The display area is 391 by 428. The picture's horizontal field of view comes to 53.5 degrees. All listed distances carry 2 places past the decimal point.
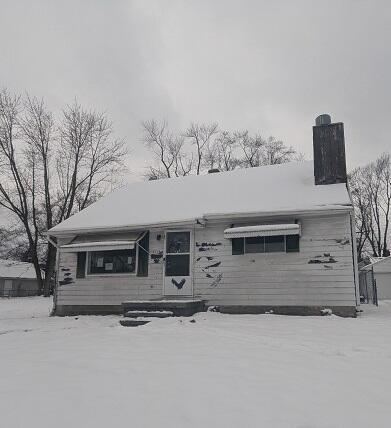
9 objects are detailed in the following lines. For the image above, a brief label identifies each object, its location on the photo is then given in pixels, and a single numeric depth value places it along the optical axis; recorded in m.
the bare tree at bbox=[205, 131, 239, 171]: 31.50
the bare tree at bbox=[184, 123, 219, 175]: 31.72
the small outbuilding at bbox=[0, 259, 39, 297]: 40.87
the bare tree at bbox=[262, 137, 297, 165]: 30.72
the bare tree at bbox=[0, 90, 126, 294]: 25.06
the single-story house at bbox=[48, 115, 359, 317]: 9.38
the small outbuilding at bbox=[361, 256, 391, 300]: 24.28
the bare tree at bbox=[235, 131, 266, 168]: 31.36
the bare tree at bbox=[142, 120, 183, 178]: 30.83
